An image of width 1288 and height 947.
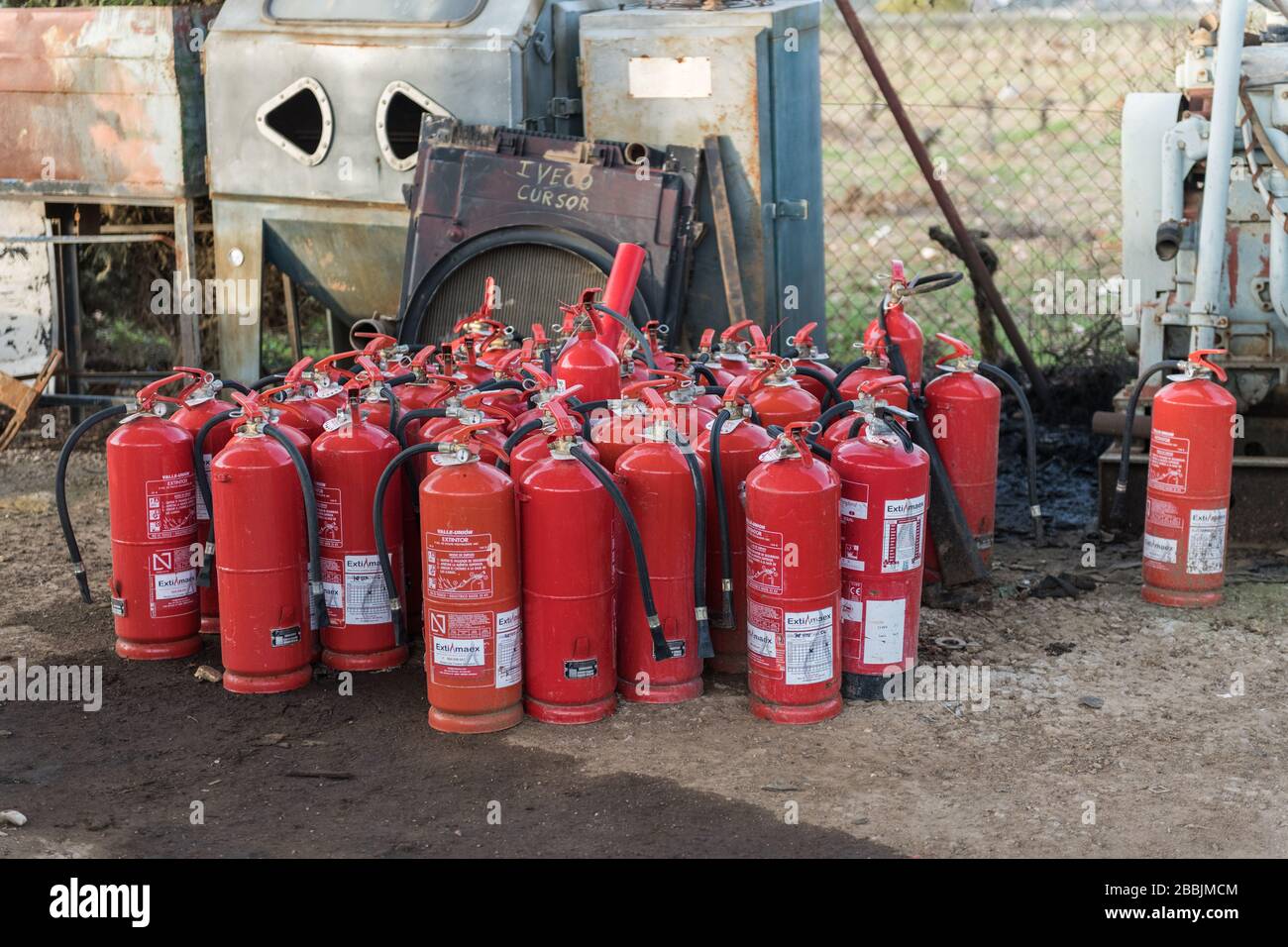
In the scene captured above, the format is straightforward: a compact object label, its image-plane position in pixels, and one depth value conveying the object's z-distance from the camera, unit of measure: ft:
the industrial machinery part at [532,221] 19.30
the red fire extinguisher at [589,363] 15.23
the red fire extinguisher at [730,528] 13.96
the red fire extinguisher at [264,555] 13.98
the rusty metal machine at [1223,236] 16.51
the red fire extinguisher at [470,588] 12.96
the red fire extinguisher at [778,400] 15.51
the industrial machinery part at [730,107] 19.67
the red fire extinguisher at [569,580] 13.15
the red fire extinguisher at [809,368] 16.16
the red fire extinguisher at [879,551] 13.66
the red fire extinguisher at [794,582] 13.08
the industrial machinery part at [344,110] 20.07
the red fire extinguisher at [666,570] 13.55
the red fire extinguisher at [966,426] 16.30
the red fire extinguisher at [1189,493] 15.90
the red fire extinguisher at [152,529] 14.80
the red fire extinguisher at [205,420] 15.37
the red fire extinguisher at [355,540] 14.42
